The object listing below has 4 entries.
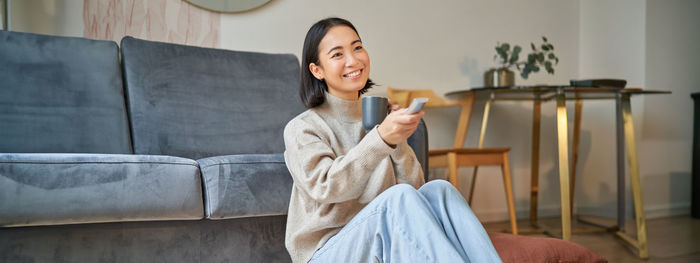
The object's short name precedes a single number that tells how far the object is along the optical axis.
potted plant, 2.59
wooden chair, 2.21
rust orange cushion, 1.16
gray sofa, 1.17
